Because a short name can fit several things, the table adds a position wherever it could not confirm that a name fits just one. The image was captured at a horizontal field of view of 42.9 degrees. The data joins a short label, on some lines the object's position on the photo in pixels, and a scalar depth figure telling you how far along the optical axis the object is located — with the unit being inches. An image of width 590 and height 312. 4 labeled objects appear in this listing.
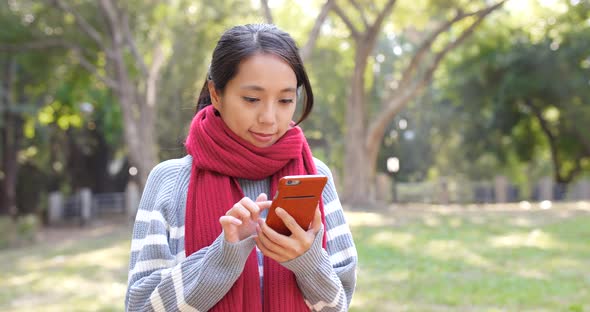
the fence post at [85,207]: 924.6
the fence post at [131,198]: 928.3
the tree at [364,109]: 661.9
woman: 72.9
